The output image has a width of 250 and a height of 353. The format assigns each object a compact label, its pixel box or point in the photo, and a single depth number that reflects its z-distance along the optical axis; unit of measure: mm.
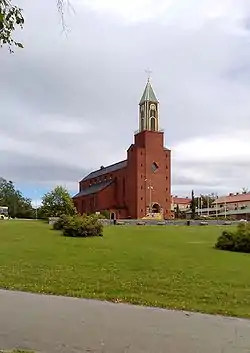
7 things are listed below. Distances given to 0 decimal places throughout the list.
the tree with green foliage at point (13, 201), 141462
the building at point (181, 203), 187175
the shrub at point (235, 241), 26031
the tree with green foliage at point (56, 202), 104438
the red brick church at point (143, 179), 108250
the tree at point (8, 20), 5887
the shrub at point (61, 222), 37466
